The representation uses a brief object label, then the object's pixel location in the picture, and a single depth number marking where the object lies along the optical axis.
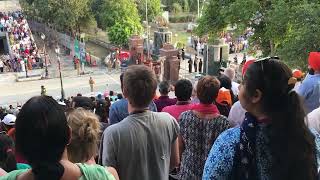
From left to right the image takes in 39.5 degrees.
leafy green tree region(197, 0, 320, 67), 14.94
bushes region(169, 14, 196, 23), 49.84
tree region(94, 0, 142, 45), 35.84
